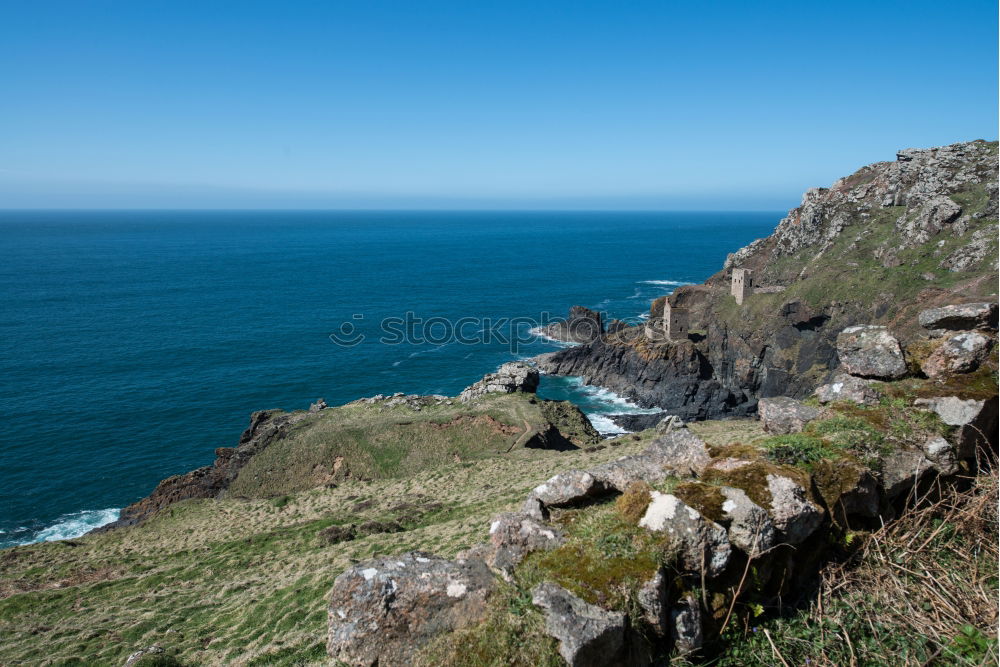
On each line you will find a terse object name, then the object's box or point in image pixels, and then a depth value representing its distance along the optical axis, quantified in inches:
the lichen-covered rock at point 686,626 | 320.5
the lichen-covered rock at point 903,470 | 412.5
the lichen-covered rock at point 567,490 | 434.9
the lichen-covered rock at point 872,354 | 558.6
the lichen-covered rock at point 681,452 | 457.7
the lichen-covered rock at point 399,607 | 327.0
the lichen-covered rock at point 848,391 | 516.4
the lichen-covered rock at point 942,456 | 425.7
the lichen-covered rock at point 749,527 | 347.3
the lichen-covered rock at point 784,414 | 522.8
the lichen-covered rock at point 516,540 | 364.2
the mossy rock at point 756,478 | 372.5
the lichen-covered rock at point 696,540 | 334.6
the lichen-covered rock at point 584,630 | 291.4
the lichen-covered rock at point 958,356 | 522.6
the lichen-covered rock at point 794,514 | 358.0
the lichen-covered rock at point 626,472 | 449.7
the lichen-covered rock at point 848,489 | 386.3
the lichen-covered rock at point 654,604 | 314.7
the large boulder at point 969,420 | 440.5
